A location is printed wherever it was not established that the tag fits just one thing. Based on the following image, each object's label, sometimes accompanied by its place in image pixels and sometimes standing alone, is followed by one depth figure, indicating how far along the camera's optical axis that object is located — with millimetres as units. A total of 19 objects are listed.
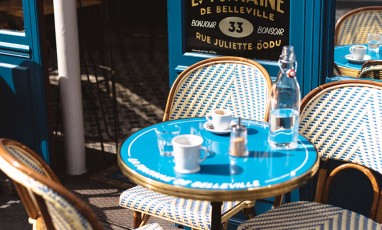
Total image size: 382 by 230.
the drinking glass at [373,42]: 4184
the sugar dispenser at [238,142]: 2586
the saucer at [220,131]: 2812
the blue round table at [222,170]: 2355
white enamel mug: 2438
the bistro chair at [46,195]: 1970
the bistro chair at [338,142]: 2779
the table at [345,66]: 3800
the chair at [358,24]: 4586
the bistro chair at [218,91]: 3256
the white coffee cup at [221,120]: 2816
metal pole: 4236
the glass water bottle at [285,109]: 2707
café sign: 3518
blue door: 4211
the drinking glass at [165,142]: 2638
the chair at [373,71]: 3488
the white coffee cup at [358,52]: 3973
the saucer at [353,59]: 3928
